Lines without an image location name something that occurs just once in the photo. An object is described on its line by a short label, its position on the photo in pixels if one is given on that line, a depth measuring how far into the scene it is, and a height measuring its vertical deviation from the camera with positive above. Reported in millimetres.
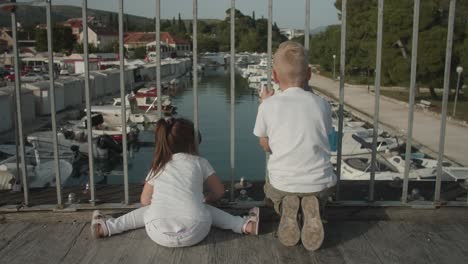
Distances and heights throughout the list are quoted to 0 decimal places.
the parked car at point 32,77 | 36750 -1755
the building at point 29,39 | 75531 +2070
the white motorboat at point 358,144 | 17125 -2903
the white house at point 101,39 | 60506 +1891
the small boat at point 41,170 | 11750 -2901
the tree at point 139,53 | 74062 +156
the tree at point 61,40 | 67306 +1777
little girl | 2816 -810
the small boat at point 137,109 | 25547 -2848
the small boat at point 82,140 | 19859 -3427
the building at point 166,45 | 70375 +1632
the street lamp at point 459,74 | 20584 -728
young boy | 2879 -461
